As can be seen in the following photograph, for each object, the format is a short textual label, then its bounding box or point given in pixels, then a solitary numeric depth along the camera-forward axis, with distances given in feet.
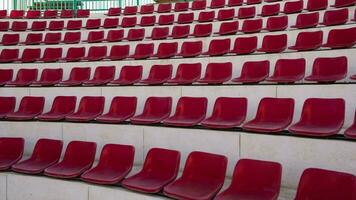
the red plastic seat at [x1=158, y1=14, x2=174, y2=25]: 18.30
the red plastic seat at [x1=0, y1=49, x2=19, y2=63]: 14.76
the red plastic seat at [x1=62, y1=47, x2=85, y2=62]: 14.46
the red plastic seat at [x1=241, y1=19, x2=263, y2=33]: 14.37
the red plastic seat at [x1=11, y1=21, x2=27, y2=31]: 19.27
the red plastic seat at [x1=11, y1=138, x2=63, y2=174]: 6.83
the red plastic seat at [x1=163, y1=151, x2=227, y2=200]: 5.08
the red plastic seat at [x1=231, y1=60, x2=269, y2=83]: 9.51
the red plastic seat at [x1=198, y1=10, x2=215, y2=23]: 17.51
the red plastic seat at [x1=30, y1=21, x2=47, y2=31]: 19.35
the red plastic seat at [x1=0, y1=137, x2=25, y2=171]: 7.41
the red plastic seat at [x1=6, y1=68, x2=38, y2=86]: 12.41
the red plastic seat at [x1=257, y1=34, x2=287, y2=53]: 11.38
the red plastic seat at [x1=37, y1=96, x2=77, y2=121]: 9.47
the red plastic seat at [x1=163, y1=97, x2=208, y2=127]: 7.89
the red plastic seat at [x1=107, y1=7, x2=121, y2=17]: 21.65
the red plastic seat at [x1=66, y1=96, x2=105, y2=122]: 9.06
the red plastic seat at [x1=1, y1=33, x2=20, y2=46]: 17.12
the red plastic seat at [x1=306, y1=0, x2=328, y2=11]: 15.04
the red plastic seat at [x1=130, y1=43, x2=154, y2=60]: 13.67
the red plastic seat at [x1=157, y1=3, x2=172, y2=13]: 20.88
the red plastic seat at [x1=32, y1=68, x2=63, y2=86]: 12.34
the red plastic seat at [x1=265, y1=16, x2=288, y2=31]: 13.87
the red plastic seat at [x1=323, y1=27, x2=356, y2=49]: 10.02
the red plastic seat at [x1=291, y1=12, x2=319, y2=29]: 13.25
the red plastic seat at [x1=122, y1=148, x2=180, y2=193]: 5.54
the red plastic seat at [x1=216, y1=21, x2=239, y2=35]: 14.75
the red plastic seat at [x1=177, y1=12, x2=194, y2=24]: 17.93
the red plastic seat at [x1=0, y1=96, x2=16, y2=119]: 10.31
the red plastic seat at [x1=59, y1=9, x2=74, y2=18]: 22.07
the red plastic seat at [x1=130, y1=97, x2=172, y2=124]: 8.36
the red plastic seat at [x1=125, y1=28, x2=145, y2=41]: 16.17
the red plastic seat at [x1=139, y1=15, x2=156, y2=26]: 18.40
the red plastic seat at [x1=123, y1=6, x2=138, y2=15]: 21.54
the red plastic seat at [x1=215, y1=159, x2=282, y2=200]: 4.86
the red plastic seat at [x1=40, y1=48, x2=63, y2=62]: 14.44
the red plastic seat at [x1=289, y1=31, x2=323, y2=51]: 10.99
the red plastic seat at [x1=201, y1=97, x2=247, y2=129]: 7.38
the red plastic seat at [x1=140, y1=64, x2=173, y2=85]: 10.90
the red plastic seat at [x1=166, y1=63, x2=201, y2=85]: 10.42
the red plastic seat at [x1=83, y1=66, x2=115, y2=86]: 11.44
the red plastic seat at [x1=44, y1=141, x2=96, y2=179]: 6.42
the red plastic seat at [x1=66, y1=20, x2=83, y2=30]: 19.34
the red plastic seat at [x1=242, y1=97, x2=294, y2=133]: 6.75
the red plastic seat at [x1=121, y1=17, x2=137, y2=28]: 18.61
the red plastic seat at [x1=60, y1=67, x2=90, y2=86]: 11.87
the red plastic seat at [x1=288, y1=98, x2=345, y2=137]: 6.14
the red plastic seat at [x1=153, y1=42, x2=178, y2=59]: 13.42
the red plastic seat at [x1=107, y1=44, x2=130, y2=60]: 14.08
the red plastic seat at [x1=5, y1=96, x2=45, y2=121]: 9.66
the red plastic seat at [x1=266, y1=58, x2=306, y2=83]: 8.96
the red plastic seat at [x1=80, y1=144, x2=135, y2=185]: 5.99
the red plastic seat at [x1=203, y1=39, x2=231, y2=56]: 12.37
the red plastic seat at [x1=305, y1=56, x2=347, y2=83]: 8.41
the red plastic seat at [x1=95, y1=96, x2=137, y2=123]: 8.66
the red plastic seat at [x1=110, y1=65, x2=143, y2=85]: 11.30
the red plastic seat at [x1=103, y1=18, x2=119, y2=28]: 18.89
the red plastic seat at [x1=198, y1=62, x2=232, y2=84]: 9.95
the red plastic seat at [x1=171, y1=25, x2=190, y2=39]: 15.48
